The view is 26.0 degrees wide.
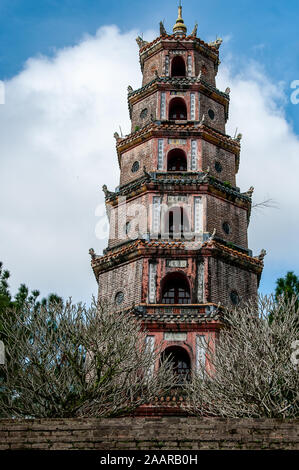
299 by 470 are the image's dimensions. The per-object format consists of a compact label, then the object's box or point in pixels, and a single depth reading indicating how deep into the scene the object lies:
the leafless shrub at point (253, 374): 17.58
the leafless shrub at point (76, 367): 17.77
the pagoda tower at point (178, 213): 22.44
